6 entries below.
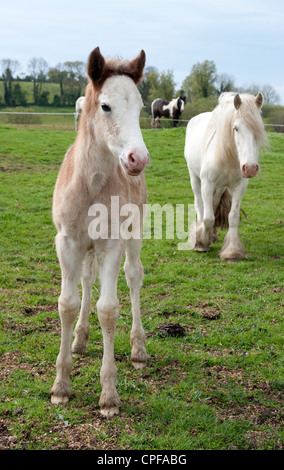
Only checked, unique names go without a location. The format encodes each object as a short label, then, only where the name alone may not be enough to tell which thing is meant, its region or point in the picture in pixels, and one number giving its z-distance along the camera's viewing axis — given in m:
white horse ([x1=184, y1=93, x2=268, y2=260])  6.51
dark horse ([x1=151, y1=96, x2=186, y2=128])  25.53
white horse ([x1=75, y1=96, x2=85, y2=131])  19.12
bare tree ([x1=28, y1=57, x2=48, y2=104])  41.00
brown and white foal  3.10
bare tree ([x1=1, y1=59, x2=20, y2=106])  40.80
